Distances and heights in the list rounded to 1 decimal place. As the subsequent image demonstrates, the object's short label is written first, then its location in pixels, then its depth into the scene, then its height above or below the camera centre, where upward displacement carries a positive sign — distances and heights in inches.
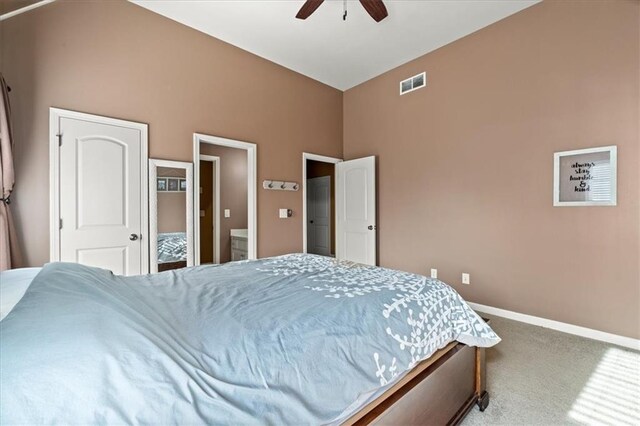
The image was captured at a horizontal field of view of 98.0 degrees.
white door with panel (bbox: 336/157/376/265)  171.9 +0.4
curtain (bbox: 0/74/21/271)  83.7 +8.6
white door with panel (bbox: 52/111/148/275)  101.7 +6.5
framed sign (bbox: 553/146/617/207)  99.7 +12.8
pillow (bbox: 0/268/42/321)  40.0 -13.1
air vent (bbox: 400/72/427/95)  153.6 +72.5
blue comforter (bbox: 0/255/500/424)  23.9 -16.9
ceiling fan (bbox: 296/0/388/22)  96.0 +73.2
